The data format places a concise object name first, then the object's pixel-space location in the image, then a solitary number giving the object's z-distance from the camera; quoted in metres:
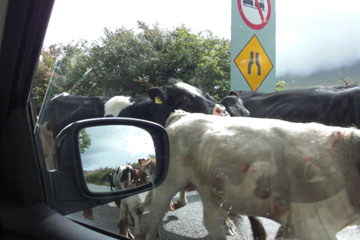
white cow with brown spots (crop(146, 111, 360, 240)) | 1.74
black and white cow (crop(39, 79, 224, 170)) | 2.51
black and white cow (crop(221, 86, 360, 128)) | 1.98
